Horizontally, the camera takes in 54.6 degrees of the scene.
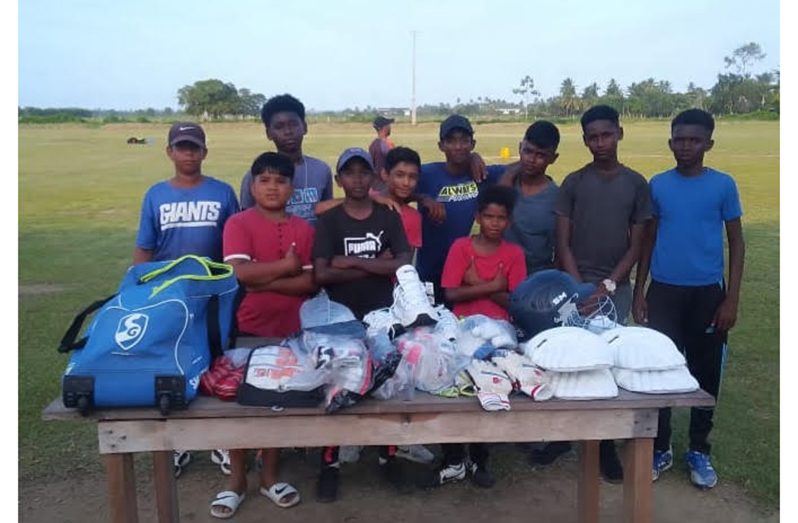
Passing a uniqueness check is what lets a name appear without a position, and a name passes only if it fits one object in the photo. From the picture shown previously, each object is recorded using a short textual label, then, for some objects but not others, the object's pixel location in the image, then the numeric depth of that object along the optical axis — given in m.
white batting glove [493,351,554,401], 3.06
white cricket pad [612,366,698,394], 3.10
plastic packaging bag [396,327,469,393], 3.08
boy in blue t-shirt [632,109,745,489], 4.34
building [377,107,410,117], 100.82
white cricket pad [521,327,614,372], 3.05
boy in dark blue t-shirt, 4.84
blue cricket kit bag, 2.82
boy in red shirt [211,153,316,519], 3.88
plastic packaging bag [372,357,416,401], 3.03
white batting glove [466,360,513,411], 3.00
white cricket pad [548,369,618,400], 3.08
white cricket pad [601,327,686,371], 3.12
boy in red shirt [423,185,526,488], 4.04
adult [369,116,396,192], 4.91
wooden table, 2.96
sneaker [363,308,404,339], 3.41
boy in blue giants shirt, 4.30
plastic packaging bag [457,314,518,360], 3.31
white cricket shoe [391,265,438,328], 3.40
